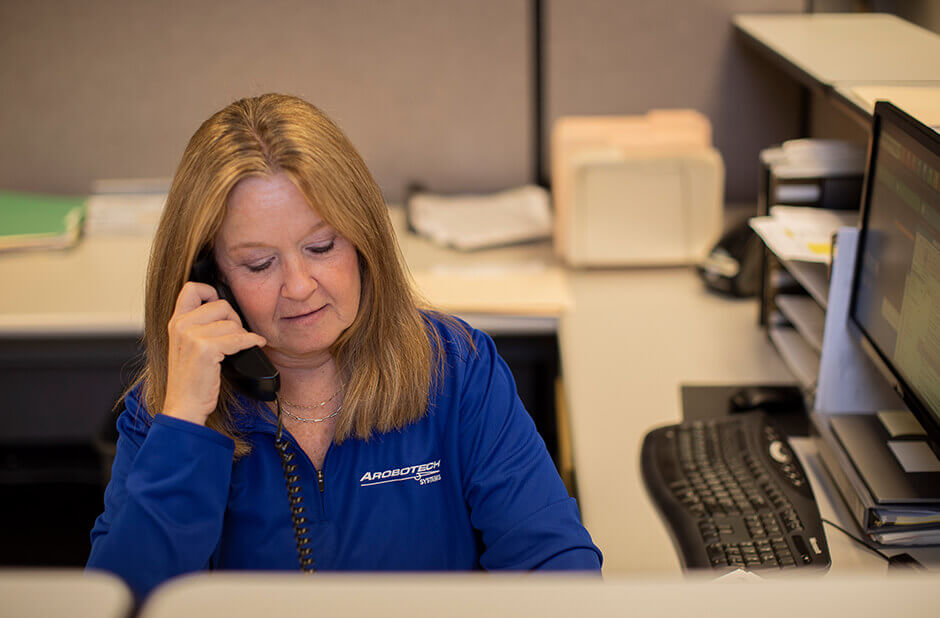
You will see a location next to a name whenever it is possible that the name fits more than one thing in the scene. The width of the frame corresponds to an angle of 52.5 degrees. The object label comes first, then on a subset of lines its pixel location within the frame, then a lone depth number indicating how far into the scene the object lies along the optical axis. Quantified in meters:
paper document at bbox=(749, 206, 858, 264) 1.38
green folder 2.16
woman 0.97
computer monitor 1.02
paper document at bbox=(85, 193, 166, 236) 2.26
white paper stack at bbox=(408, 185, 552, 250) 2.17
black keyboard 1.07
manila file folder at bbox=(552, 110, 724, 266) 1.99
